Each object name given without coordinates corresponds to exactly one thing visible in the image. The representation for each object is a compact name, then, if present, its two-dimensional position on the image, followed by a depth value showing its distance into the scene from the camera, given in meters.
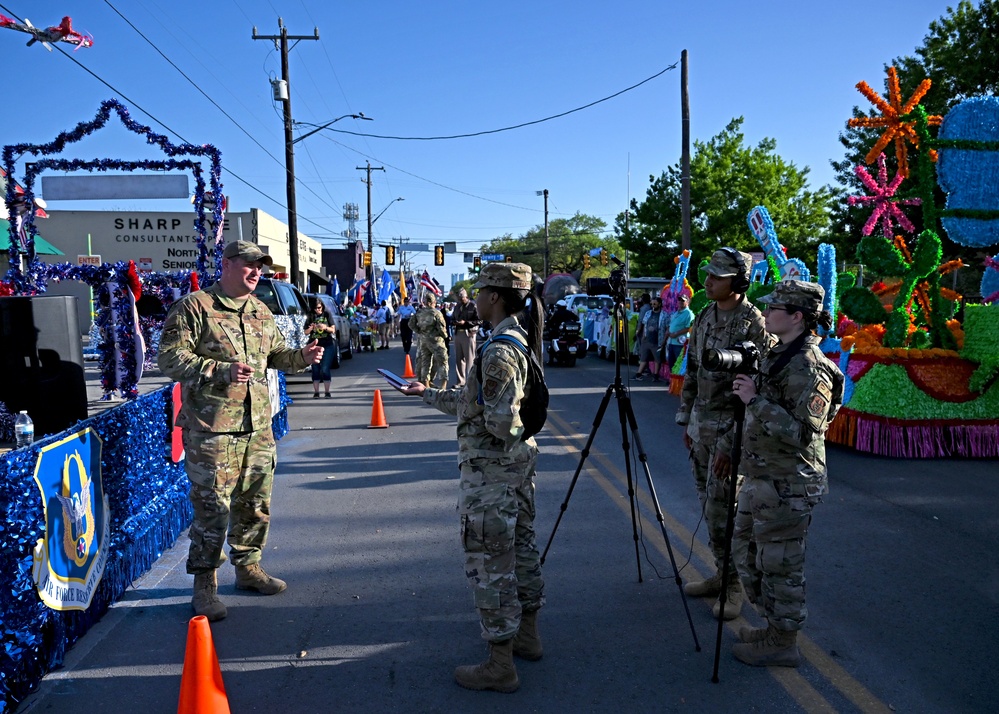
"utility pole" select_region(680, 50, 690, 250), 20.59
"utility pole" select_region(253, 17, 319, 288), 22.88
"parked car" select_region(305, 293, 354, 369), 19.87
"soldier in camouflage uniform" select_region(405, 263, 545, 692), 3.26
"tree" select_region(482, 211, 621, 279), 91.12
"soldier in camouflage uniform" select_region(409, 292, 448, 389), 12.21
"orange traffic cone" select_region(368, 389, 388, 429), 10.38
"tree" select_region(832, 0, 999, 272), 24.00
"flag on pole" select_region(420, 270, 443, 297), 13.66
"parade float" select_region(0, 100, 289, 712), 3.25
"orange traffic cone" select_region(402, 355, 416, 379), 16.45
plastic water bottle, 4.23
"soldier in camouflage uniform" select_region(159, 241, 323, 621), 4.17
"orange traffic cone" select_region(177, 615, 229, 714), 2.80
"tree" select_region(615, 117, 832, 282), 39.75
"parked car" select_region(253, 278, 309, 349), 12.57
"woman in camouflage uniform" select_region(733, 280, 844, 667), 3.39
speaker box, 6.16
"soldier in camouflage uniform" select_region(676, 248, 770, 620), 4.20
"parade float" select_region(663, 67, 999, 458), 8.20
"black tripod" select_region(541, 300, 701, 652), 4.41
